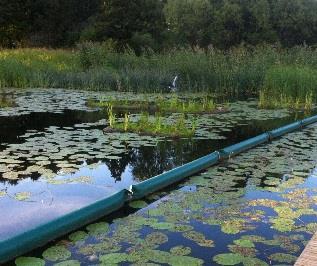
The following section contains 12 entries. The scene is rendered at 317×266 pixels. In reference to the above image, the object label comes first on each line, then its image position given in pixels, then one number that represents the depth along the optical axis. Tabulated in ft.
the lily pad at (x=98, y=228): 11.45
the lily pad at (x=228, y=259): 9.87
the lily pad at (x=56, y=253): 9.86
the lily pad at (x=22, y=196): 13.64
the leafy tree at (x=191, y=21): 139.95
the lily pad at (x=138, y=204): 13.61
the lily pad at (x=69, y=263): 9.41
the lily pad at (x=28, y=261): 9.49
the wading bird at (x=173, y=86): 46.60
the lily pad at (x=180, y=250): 10.16
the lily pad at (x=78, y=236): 10.98
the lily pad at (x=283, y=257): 10.10
